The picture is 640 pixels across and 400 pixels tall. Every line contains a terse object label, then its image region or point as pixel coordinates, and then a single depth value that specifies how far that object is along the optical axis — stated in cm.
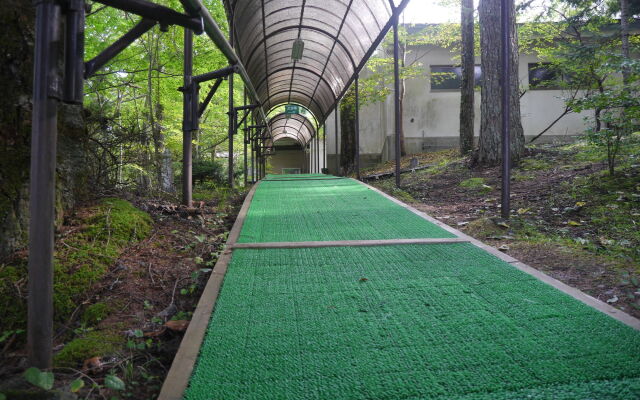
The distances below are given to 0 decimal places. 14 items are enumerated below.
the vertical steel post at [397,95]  687
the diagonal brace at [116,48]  182
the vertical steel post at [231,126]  858
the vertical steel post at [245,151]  1105
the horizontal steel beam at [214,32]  261
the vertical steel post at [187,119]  441
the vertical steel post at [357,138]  1005
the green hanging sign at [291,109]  1822
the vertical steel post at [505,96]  385
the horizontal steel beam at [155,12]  172
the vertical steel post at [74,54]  144
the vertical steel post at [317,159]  2175
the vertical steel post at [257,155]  1617
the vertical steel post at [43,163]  135
